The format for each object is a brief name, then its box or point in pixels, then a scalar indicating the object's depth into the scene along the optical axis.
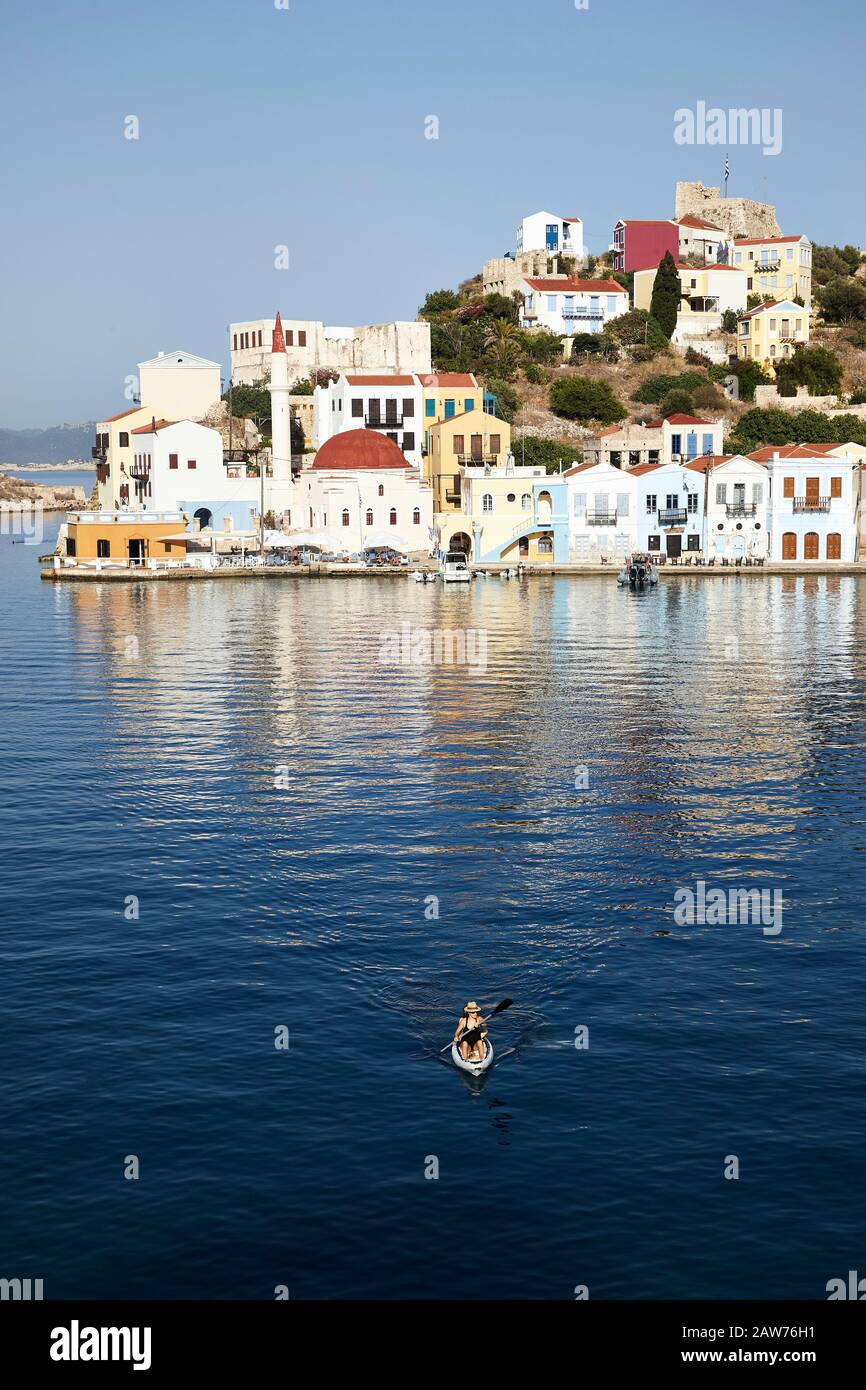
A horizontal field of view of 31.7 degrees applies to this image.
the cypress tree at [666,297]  152.00
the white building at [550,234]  162.50
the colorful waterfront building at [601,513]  107.19
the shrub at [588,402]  137.00
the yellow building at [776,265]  161.38
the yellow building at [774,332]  149.88
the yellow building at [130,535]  106.81
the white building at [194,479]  113.00
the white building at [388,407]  120.00
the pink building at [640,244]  161.12
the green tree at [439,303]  158.75
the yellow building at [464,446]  115.50
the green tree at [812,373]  145.38
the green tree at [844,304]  160.38
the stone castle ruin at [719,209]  179.62
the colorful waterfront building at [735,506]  106.75
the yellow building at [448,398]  121.25
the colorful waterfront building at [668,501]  107.38
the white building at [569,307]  151.12
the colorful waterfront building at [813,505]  107.00
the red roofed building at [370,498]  110.44
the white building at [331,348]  138.75
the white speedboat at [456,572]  99.88
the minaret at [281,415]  115.06
